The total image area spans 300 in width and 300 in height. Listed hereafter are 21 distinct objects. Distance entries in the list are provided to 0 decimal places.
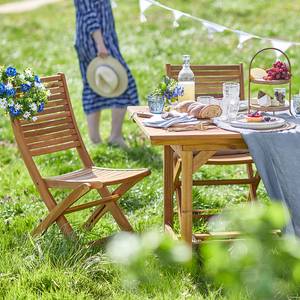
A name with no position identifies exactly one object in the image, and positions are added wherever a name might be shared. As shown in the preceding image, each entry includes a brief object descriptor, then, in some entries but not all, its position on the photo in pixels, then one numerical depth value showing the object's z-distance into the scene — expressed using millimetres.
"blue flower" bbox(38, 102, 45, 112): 6744
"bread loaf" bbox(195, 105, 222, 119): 6099
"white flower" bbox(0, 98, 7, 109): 6484
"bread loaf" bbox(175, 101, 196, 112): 6372
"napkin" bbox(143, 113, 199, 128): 5937
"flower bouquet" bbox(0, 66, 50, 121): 6518
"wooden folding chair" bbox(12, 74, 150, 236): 6429
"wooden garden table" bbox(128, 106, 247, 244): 5571
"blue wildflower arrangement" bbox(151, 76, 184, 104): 6533
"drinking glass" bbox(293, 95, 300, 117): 6453
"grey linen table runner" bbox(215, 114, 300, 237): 5627
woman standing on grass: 10897
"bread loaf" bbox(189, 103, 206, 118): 6138
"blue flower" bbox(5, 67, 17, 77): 6550
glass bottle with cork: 6653
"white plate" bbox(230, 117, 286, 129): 5756
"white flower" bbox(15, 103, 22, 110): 6579
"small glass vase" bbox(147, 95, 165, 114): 6543
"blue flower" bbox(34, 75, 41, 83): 6738
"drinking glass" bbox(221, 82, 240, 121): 6132
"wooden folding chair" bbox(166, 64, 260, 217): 7573
